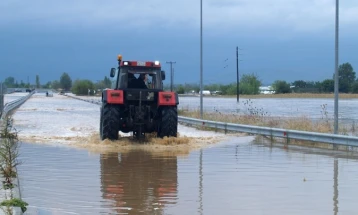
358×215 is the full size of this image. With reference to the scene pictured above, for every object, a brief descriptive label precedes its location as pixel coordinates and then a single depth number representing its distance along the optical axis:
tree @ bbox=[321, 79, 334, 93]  132.80
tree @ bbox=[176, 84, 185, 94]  145.73
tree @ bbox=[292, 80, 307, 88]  165.99
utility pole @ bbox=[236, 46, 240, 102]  91.56
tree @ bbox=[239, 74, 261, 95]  134.69
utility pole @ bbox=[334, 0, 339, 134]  21.00
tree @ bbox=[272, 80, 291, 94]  144.75
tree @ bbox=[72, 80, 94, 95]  153.46
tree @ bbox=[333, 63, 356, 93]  142.99
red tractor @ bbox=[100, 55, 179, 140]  20.94
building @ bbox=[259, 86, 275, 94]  152.01
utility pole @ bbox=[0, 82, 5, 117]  37.12
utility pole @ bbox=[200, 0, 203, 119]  35.63
